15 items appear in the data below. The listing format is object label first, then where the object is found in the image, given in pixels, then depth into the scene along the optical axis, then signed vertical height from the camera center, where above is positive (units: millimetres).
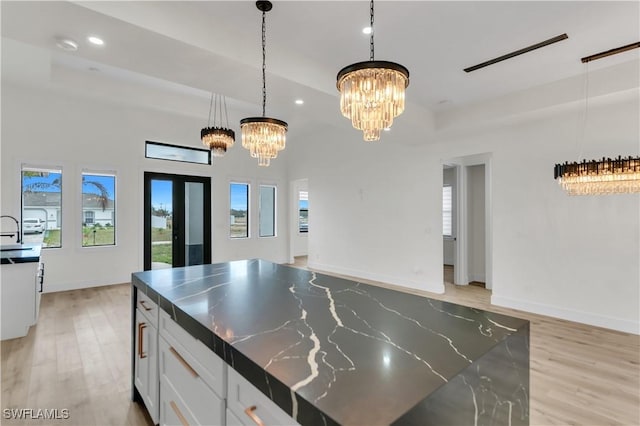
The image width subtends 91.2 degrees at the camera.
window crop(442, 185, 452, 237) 7398 +109
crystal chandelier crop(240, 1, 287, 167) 2369 +615
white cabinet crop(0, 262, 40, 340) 3344 -910
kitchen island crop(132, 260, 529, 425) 789 -458
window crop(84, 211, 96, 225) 5793 -41
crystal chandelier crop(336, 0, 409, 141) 1623 +654
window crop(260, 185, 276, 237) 8367 +100
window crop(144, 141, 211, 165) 6531 +1355
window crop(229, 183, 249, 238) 7723 +116
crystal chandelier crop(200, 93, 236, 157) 4613 +1128
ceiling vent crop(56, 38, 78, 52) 2496 +1392
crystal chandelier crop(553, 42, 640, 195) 2799 +369
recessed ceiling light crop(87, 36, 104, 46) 2467 +1391
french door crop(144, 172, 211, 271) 6508 -120
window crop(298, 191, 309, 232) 10352 +90
